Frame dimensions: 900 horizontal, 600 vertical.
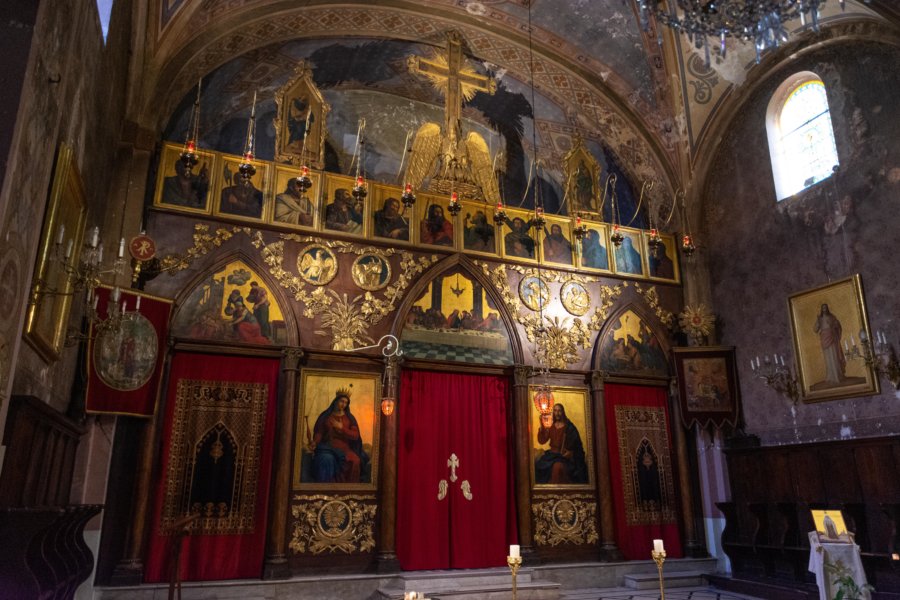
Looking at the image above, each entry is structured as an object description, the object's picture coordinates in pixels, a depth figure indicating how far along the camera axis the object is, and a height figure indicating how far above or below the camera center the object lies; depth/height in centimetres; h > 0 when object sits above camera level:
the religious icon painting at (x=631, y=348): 1277 +273
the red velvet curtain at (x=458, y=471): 1067 +35
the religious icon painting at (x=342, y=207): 1134 +474
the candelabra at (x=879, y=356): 955 +197
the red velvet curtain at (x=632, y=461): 1188 +54
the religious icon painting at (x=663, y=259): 1366 +467
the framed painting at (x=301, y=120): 1155 +634
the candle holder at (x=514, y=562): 652 -65
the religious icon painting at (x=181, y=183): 1031 +470
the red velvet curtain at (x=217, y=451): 916 +54
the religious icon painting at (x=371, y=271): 1127 +365
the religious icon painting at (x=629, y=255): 1340 +468
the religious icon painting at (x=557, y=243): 1290 +472
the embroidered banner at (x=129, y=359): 864 +173
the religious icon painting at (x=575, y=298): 1267 +362
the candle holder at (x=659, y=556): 652 -59
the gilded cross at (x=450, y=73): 1278 +791
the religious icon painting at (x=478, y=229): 1232 +477
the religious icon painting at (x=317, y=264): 1092 +365
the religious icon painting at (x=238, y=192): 1069 +473
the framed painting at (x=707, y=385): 1242 +199
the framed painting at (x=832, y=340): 1019 +237
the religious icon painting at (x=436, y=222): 1198 +476
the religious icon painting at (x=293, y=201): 1102 +472
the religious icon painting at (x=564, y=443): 1169 +88
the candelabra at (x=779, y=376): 1125 +198
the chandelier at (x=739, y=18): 619 +441
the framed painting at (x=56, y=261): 556 +201
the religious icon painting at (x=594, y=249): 1313 +469
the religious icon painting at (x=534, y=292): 1240 +363
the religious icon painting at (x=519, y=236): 1261 +475
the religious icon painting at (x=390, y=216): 1164 +474
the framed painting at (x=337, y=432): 1016 +93
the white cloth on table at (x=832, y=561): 819 -81
